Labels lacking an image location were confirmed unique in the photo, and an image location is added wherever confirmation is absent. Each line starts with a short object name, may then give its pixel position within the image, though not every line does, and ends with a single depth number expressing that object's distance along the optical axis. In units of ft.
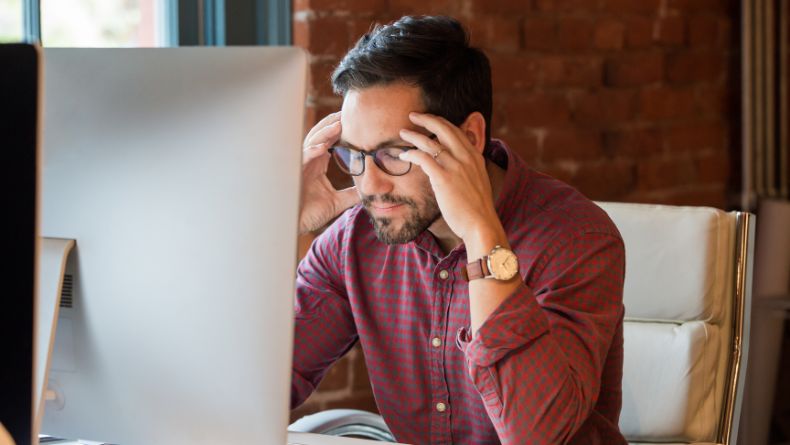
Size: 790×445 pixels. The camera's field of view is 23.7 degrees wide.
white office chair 8.29
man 7.52
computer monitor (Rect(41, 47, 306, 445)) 6.46
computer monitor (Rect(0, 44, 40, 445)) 6.12
